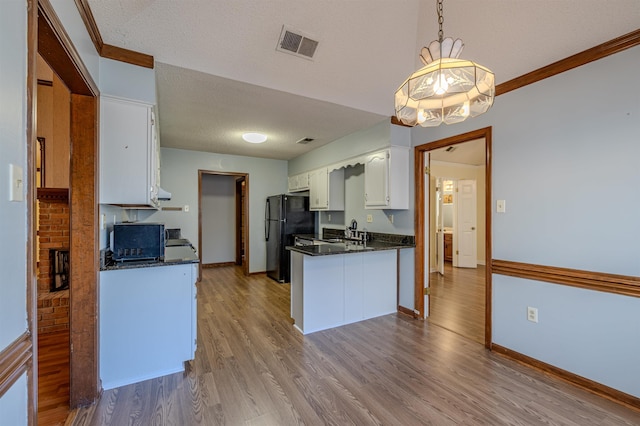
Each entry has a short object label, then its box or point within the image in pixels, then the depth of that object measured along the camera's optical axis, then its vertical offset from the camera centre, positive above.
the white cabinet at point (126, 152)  2.04 +0.45
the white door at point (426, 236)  3.53 -0.29
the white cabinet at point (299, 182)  5.44 +0.61
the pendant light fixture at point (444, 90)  1.58 +0.74
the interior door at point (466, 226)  6.61 -0.31
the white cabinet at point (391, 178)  3.58 +0.44
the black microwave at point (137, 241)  2.18 -0.22
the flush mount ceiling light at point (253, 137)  4.01 +1.07
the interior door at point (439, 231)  5.83 -0.40
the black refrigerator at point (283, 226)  5.19 -0.26
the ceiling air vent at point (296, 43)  2.29 +1.41
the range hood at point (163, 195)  3.02 +0.20
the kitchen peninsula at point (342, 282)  3.08 -0.81
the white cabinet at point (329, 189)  4.82 +0.41
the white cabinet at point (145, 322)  2.05 -0.83
